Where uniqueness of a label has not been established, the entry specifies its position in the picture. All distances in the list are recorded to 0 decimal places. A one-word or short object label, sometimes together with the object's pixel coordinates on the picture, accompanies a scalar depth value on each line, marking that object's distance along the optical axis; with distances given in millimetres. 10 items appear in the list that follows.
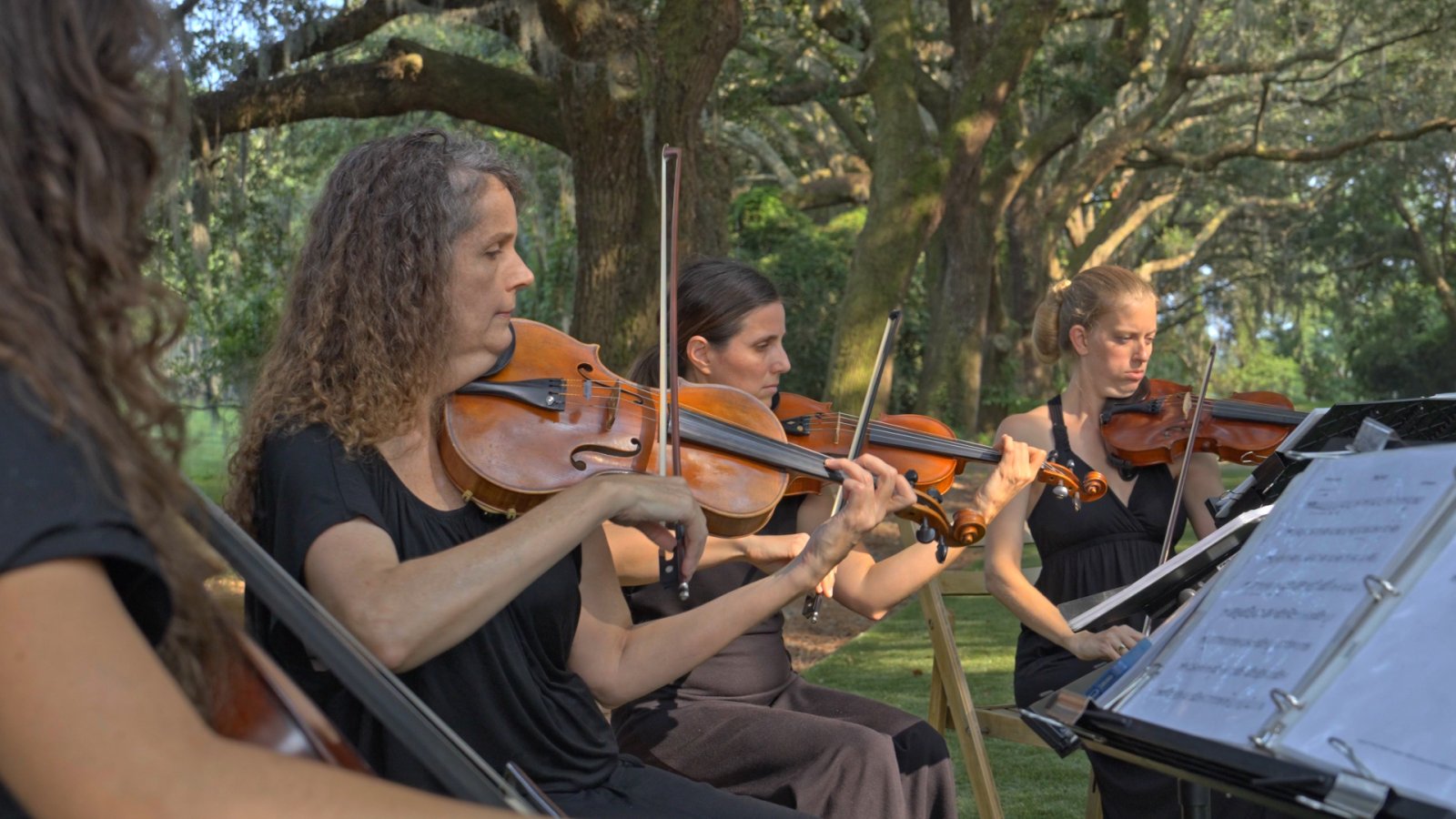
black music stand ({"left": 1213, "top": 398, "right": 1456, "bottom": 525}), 2455
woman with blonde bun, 3959
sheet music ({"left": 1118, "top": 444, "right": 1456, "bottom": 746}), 1726
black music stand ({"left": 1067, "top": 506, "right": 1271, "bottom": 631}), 2410
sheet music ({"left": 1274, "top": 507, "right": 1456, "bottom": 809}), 1560
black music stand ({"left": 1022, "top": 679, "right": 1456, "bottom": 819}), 1600
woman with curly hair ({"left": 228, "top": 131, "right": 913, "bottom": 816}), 2012
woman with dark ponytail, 3098
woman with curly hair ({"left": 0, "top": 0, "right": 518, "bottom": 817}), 937
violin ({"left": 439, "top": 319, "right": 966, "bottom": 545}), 2551
